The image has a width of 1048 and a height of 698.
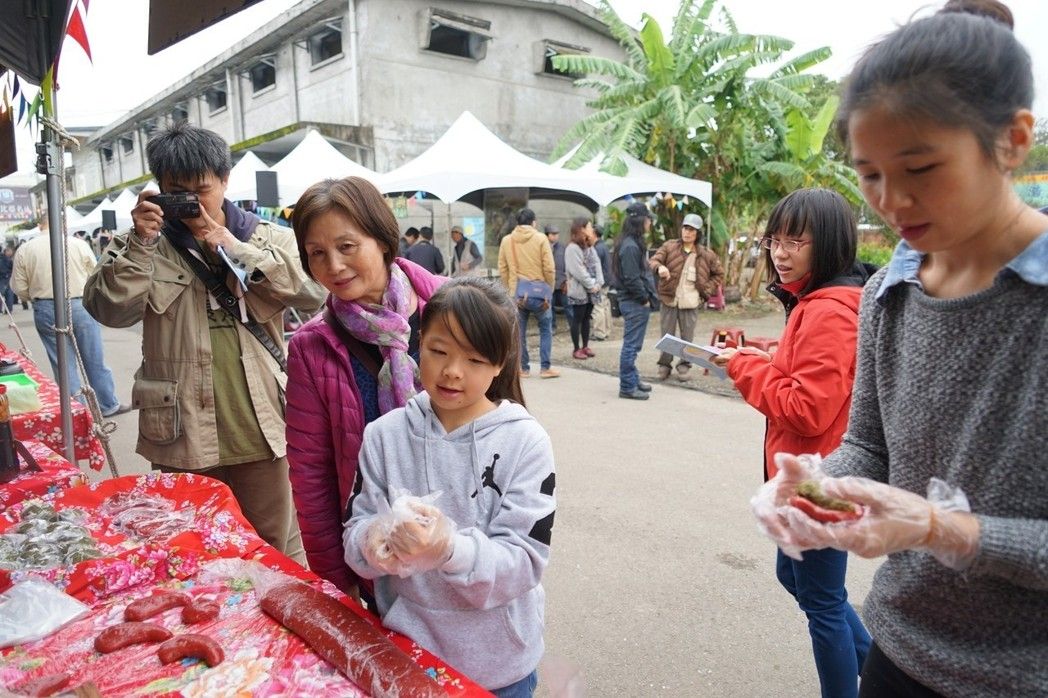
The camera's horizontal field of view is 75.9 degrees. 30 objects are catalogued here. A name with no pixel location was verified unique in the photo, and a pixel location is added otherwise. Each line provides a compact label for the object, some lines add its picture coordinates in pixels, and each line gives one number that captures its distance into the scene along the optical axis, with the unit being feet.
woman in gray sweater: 2.93
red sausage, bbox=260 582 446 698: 4.15
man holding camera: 7.81
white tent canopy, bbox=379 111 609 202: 30.78
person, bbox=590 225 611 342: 34.24
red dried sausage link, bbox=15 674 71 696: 4.34
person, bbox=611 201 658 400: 22.56
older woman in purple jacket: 5.87
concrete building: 49.75
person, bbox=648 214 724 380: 23.97
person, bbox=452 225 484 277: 39.37
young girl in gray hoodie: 4.52
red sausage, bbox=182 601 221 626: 5.12
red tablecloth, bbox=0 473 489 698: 4.40
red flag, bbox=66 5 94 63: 8.71
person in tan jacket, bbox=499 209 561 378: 27.27
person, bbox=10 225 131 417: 20.71
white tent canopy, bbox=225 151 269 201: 36.04
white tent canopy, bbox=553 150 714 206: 32.32
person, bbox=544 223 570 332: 34.63
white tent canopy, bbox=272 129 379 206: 33.32
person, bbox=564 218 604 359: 28.04
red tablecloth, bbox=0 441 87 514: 7.63
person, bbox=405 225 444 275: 32.60
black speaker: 26.58
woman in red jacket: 6.54
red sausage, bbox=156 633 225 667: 4.58
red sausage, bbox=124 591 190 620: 5.19
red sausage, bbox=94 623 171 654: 4.83
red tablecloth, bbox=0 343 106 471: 10.32
